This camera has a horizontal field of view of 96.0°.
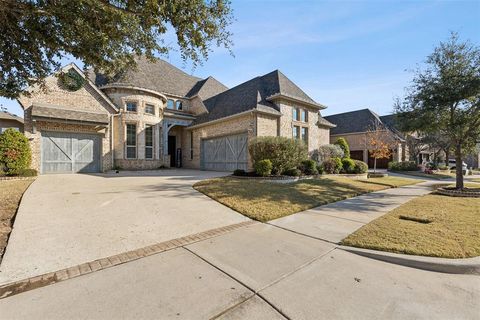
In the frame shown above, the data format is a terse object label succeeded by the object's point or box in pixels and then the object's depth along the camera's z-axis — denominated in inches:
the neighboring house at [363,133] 1095.9
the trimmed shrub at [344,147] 856.5
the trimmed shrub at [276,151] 468.0
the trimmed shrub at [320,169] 586.4
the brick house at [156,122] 568.4
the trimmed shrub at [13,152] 445.4
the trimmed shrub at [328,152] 729.0
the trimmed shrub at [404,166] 944.9
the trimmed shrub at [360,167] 659.4
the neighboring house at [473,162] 1623.8
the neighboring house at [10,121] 827.4
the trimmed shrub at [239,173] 487.8
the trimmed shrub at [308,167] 539.2
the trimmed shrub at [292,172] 491.5
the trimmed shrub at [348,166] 656.4
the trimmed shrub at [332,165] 611.5
